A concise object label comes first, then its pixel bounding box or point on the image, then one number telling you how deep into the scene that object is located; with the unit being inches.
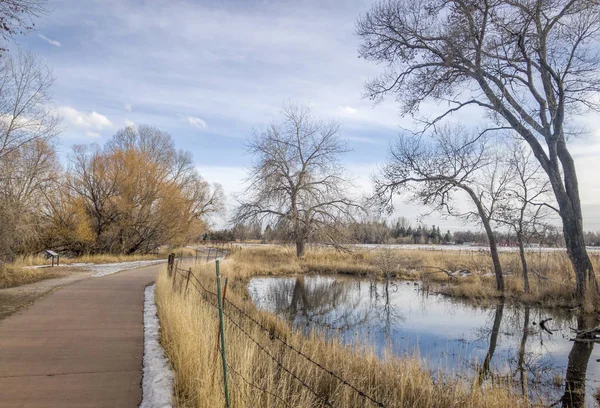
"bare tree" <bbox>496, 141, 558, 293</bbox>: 625.7
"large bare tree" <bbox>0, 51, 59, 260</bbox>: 600.1
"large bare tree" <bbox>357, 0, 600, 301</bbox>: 451.2
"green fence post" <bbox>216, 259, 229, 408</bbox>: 142.0
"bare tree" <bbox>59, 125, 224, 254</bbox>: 1137.4
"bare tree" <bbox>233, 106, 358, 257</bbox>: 1200.2
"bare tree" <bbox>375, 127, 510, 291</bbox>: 654.5
